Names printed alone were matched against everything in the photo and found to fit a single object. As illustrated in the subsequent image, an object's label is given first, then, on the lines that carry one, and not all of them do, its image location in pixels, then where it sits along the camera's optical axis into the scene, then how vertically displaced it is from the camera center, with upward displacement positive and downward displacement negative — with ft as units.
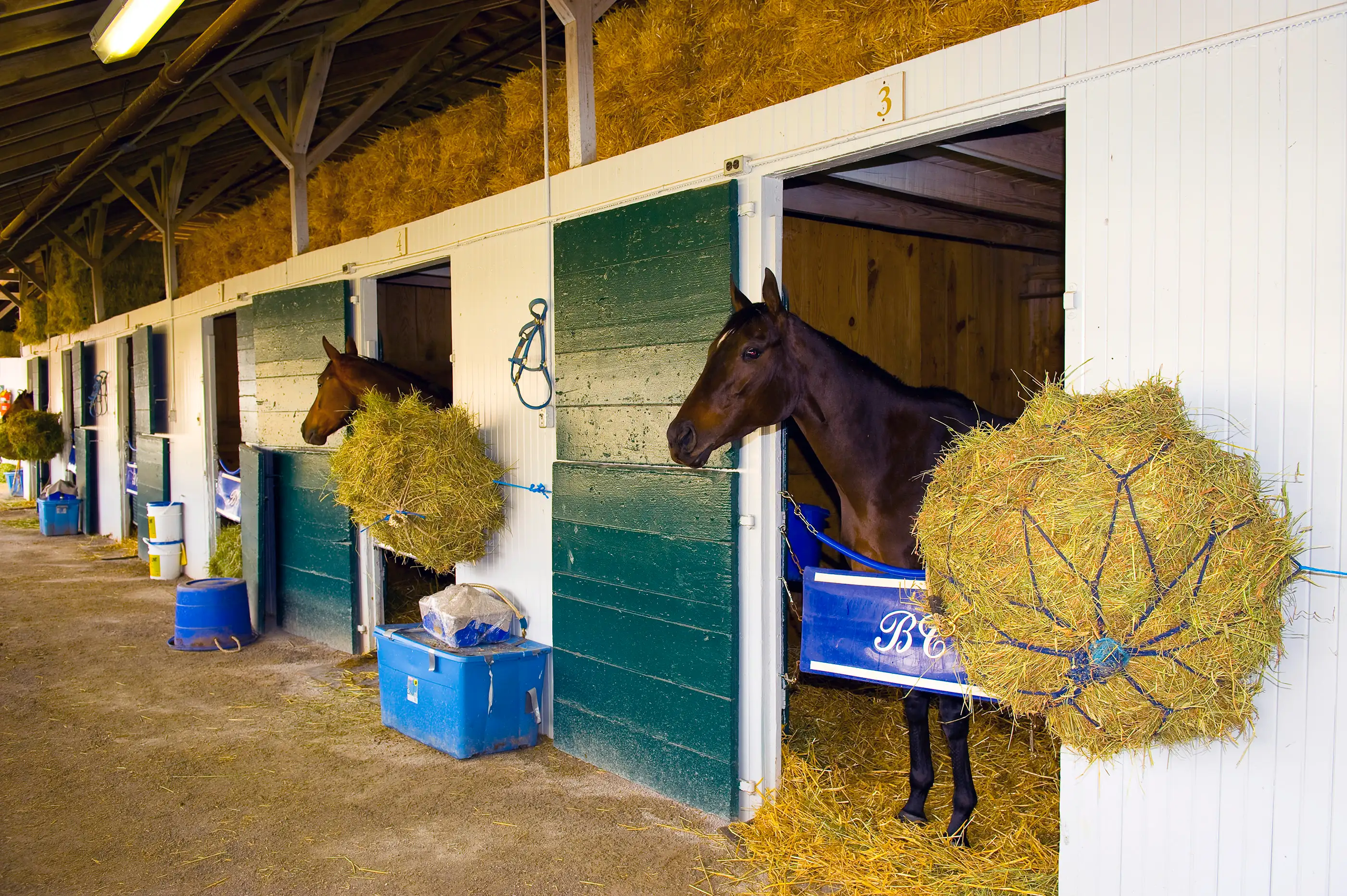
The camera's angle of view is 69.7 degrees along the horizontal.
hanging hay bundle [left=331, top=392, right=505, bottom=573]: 13.50 -1.06
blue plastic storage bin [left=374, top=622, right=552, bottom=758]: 12.60 -3.82
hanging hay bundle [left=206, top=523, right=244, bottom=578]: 23.22 -3.53
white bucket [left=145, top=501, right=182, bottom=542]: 26.55 -3.06
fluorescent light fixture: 10.75 +4.45
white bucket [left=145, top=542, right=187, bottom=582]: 27.12 -4.17
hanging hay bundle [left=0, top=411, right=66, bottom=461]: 41.65 -1.00
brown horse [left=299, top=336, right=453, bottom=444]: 16.92 +0.38
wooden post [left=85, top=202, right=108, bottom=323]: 31.60 +5.60
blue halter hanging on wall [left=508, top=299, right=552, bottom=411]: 13.04 +0.91
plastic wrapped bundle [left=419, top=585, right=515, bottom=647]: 13.17 -2.90
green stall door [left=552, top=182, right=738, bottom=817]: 10.52 -1.31
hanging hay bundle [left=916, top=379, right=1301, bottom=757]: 5.68 -1.03
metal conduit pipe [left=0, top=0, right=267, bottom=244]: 12.03 +5.07
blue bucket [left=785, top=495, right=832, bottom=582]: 11.85 -1.68
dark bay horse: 9.12 -0.16
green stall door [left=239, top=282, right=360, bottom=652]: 18.47 -1.72
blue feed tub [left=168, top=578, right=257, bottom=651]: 18.85 -4.06
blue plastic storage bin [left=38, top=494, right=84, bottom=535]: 37.99 -4.10
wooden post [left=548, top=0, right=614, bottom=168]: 12.18 +4.25
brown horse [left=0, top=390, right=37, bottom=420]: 48.73 +0.52
